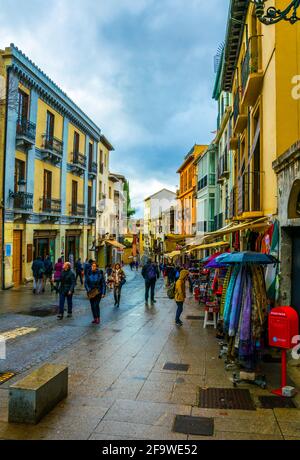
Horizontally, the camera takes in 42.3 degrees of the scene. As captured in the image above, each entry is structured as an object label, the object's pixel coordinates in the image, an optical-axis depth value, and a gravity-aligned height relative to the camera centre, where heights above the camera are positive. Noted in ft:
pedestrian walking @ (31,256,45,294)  57.00 -3.10
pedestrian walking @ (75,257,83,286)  73.63 -2.98
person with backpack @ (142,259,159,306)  53.01 -3.07
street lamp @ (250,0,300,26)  18.65 +12.03
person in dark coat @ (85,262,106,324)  36.37 -3.27
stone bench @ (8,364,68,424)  15.17 -5.78
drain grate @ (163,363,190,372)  22.72 -6.73
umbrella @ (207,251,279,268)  20.57 -0.20
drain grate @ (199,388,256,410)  17.37 -6.79
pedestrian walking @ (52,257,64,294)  53.90 -2.47
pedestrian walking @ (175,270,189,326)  36.83 -3.80
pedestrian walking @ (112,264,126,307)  49.18 -3.35
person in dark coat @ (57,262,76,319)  39.14 -3.02
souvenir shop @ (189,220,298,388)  20.56 -3.05
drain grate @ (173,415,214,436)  14.78 -6.75
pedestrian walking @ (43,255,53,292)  62.34 -2.38
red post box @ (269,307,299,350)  18.51 -3.49
